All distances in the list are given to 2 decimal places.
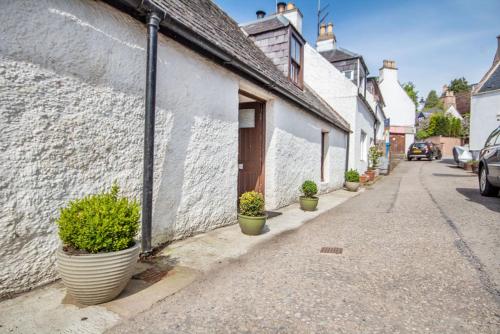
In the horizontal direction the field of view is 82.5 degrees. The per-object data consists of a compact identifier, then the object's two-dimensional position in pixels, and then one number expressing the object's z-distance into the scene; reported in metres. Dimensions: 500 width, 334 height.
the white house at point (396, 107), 34.78
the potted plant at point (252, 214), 5.05
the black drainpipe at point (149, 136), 3.69
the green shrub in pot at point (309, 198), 7.50
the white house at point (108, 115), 2.65
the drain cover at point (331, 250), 4.30
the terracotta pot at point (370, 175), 14.95
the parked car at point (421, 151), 28.05
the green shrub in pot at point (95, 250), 2.40
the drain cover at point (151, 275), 3.19
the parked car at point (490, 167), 7.31
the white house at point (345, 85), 13.62
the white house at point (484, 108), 19.94
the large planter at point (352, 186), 12.18
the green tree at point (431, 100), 77.61
